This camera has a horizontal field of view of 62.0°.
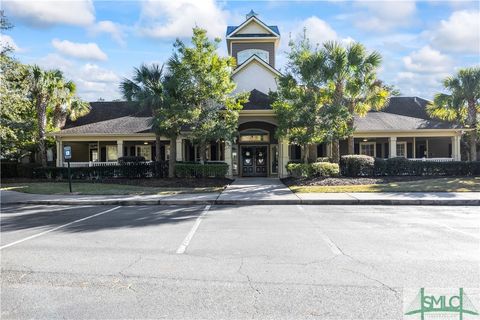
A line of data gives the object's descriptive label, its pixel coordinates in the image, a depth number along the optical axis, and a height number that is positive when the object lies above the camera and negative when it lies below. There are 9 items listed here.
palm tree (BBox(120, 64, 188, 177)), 20.22 +3.31
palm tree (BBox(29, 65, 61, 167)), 25.05 +4.32
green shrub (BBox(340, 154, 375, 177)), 21.77 -0.55
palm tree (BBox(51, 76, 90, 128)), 26.61 +4.03
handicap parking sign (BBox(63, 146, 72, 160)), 17.70 +0.40
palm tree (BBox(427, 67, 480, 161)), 23.41 +3.27
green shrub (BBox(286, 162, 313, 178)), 20.80 -0.71
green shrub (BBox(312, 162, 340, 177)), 20.34 -0.66
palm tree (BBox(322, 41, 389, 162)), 20.27 +4.03
